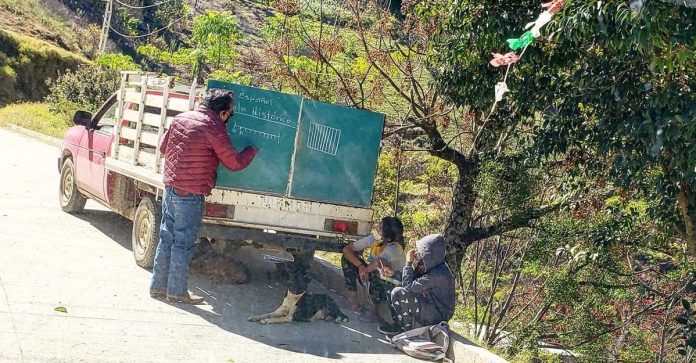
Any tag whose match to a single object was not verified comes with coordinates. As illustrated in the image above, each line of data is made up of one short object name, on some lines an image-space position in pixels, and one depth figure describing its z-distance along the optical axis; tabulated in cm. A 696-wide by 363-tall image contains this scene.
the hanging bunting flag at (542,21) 600
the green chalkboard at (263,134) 799
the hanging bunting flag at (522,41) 599
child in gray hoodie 744
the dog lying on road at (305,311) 752
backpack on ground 723
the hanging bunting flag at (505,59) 659
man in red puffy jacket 742
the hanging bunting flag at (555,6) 619
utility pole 3488
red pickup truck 807
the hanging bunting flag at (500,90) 636
